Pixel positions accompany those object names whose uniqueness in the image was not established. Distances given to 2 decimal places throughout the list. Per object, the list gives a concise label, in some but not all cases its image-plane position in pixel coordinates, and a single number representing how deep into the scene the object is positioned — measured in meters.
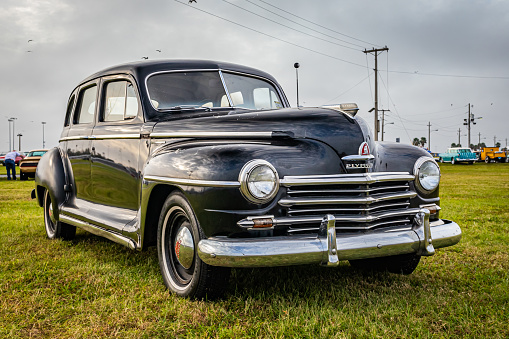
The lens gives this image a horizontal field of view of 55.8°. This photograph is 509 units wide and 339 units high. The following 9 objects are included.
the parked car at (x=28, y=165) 18.55
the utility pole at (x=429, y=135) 92.25
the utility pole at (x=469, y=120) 63.78
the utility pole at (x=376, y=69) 36.28
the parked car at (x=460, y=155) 45.62
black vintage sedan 2.87
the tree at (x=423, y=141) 119.50
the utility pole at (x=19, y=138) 96.03
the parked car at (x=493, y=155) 49.31
